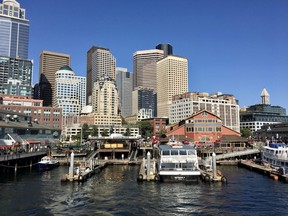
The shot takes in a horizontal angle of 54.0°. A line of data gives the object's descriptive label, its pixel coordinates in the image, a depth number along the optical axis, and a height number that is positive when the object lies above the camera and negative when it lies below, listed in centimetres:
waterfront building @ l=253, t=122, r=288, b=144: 16711 +636
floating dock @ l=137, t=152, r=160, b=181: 5558 -692
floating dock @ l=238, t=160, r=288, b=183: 5703 -677
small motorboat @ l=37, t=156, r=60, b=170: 7262 -625
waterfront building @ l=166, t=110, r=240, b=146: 11288 +454
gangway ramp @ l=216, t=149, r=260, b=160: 8989 -421
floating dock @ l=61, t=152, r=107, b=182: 5549 -687
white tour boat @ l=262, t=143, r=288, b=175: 6121 -370
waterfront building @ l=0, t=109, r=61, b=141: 8319 +312
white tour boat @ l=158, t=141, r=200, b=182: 5266 -458
